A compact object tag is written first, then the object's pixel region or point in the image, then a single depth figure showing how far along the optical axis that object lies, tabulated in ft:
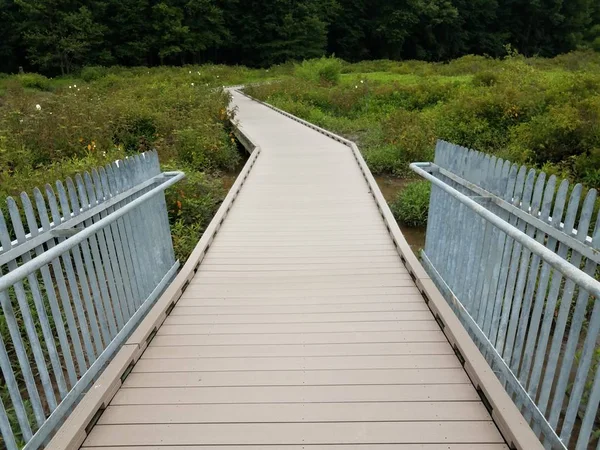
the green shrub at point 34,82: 96.78
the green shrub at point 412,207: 25.52
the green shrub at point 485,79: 55.26
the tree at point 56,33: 122.11
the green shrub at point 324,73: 79.51
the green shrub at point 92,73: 110.01
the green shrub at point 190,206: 21.57
